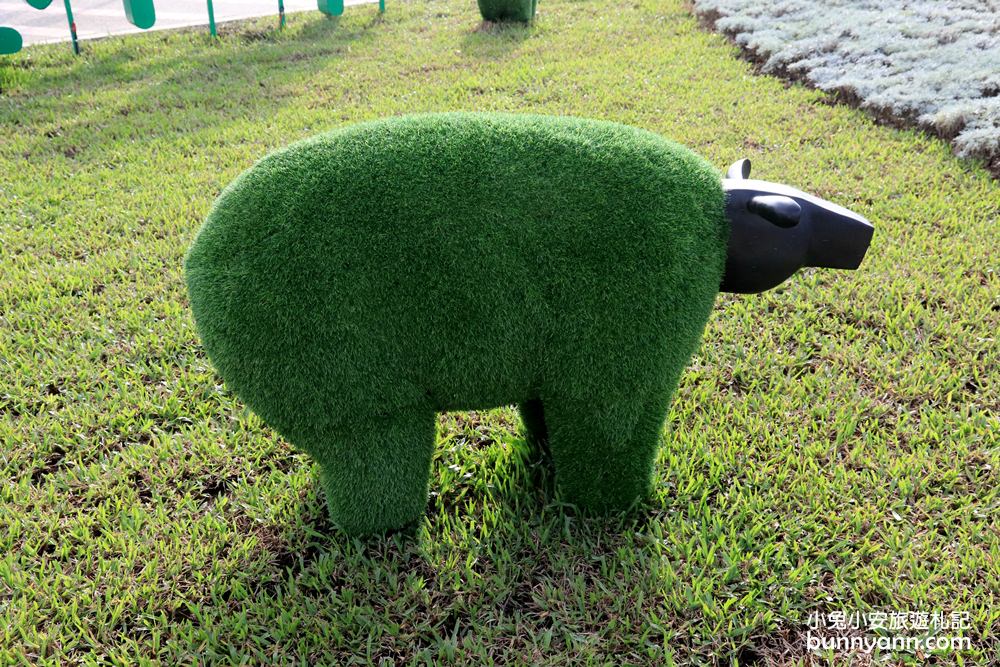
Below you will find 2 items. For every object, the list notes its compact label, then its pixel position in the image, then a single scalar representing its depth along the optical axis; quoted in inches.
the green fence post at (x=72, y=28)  305.7
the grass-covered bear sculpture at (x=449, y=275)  70.4
